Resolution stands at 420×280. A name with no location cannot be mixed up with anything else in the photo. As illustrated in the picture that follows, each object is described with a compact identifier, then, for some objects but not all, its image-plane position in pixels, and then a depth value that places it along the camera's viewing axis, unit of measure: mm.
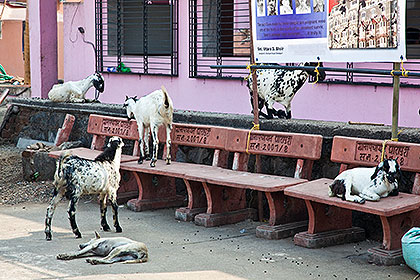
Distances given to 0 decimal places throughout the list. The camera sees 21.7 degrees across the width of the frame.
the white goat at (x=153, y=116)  12731
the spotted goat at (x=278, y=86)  13004
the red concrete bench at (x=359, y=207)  9560
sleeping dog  9673
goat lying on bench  9702
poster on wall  9844
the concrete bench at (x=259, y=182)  11103
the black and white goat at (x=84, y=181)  10960
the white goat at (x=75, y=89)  17457
